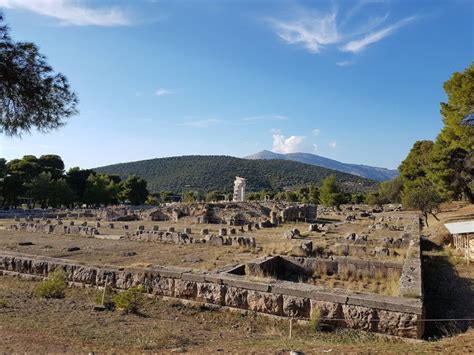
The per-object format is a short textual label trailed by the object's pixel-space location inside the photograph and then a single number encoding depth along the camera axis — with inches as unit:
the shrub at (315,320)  273.1
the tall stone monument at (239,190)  3364.9
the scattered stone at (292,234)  900.0
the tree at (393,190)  2468.0
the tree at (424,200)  1201.4
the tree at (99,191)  2687.0
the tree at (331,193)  2450.8
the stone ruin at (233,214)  1489.9
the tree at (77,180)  2928.2
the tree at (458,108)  919.7
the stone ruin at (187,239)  758.6
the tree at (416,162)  1985.7
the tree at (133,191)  3211.1
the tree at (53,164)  2866.6
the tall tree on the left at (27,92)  280.1
